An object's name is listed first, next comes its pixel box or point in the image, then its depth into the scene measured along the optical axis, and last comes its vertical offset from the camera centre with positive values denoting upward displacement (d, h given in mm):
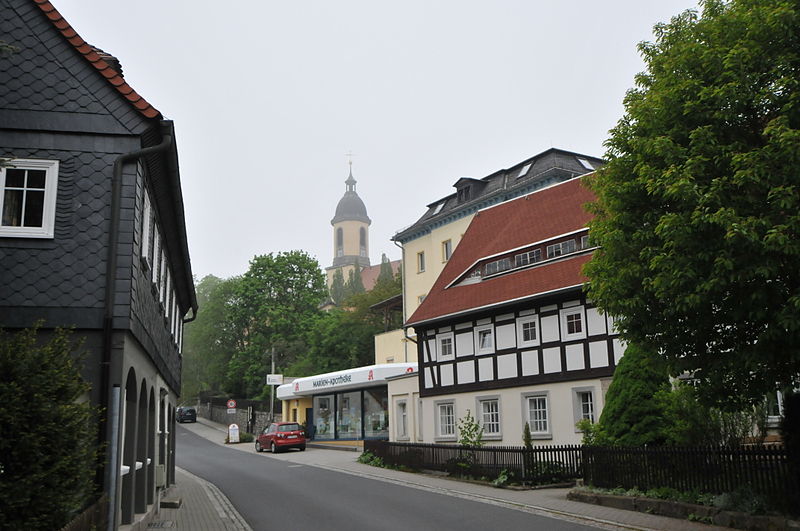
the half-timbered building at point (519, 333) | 24328 +2786
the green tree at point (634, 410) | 17531 +100
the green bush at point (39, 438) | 7277 -86
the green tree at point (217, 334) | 71838 +8307
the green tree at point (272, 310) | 65375 +9341
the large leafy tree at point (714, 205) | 10641 +2952
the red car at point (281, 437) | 39406 -699
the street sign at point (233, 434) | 48969 -601
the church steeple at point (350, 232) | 155375 +36737
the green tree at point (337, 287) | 128875 +21702
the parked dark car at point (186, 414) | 70188 +968
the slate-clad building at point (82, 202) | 10195 +2990
